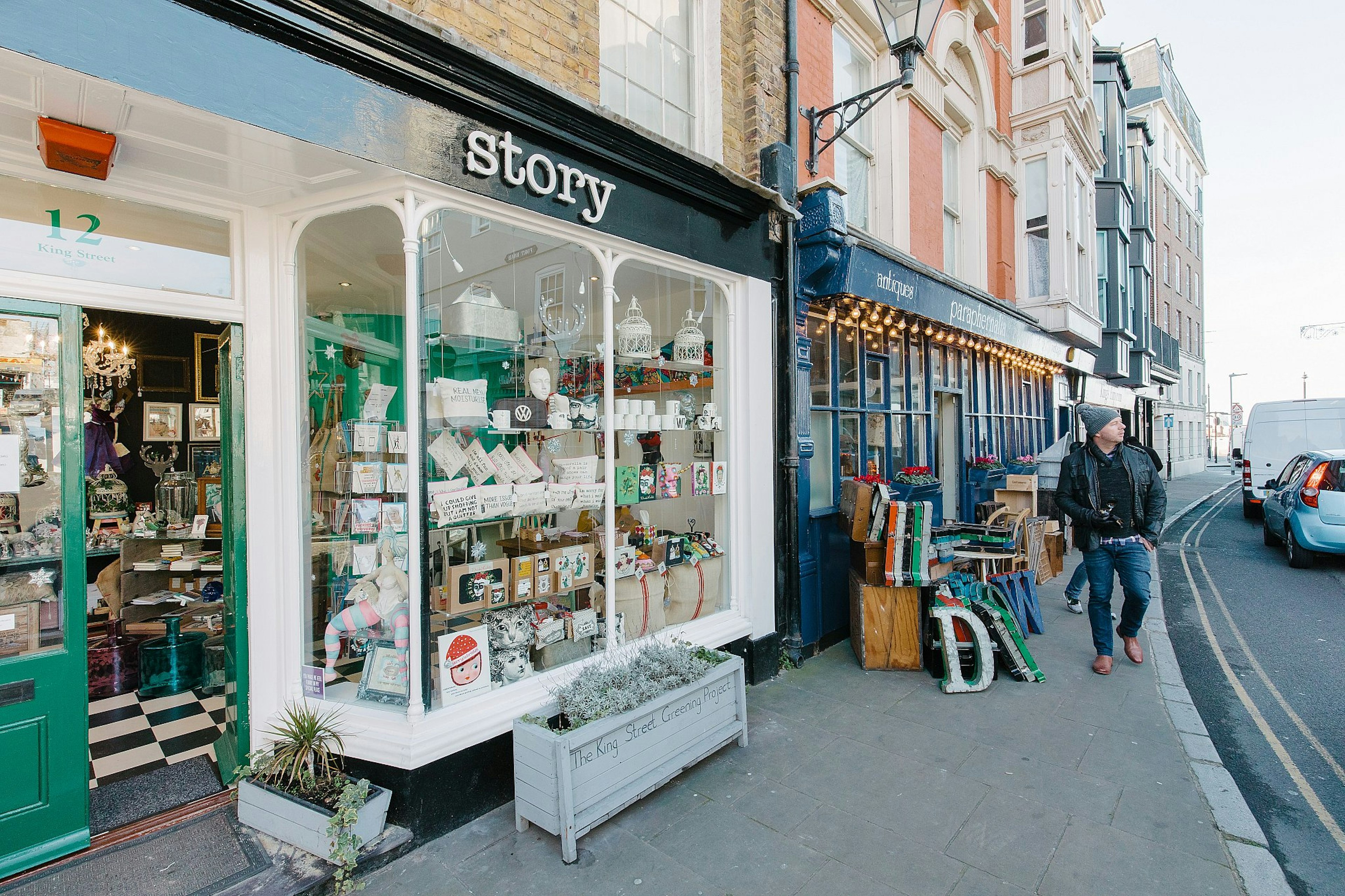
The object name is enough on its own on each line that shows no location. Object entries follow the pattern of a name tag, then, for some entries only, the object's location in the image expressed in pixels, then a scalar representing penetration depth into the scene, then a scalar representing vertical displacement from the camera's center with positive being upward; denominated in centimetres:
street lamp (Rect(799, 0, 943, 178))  478 +304
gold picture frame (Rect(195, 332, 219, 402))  749 +102
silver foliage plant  320 -122
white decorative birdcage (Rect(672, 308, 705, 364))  498 +81
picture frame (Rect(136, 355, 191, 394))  714 +92
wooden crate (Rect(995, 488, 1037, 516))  905 -78
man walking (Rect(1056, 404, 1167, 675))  515 -57
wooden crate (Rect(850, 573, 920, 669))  517 -144
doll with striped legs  343 -82
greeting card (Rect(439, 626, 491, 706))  342 -113
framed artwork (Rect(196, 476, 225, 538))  599 -47
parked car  874 -97
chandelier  651 +95
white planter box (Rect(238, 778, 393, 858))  285 -163
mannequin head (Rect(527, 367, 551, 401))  414 +44
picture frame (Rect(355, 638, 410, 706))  333 -116
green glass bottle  476 -151
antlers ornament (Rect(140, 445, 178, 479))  707 -6
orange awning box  250 +122
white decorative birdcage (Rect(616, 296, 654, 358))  453 +80
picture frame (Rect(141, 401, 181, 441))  718 +39
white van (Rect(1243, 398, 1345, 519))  1440 +12
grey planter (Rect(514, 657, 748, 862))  293 -150
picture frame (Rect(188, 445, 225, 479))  661 -4
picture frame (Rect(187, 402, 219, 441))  744 +39
